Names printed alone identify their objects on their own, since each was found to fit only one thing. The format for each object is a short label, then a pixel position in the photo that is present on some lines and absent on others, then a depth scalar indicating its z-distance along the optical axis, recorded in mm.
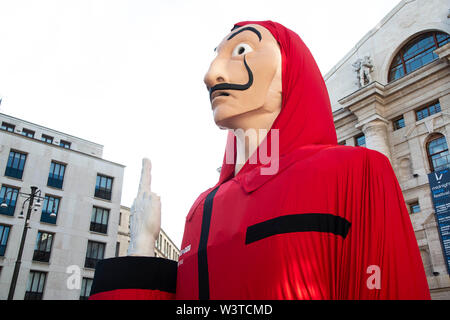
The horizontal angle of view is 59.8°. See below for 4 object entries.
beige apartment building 22156
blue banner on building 14877
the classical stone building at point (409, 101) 16266
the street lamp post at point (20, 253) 12688
